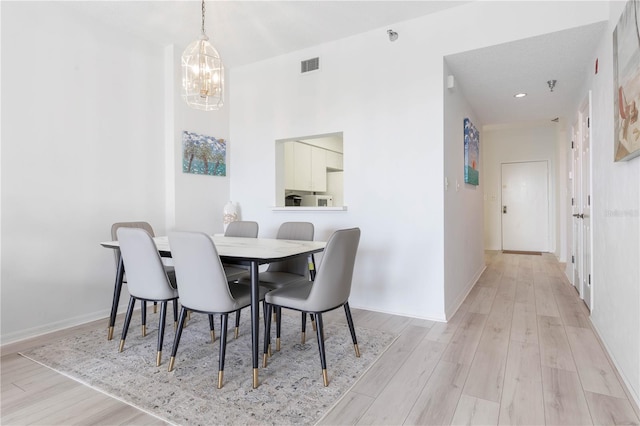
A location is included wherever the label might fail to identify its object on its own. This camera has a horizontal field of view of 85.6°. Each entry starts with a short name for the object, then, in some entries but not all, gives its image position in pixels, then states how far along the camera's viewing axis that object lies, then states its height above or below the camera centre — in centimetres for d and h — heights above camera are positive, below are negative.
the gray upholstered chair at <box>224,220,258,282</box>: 306 -17
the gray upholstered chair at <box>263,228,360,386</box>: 191 -45
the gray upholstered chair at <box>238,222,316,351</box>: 263 -47
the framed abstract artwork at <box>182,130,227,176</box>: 387 +70
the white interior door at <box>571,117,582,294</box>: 379 +2
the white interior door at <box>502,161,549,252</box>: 695 +12
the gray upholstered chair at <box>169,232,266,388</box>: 184 -36
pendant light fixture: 248 +105
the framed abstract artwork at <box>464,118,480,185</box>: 400 +74
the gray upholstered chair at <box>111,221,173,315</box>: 273 -13
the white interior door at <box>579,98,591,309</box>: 323 +13
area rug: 171 -96
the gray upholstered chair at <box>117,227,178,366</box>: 214 -36
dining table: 191 -23
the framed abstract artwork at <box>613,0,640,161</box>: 171 +69
